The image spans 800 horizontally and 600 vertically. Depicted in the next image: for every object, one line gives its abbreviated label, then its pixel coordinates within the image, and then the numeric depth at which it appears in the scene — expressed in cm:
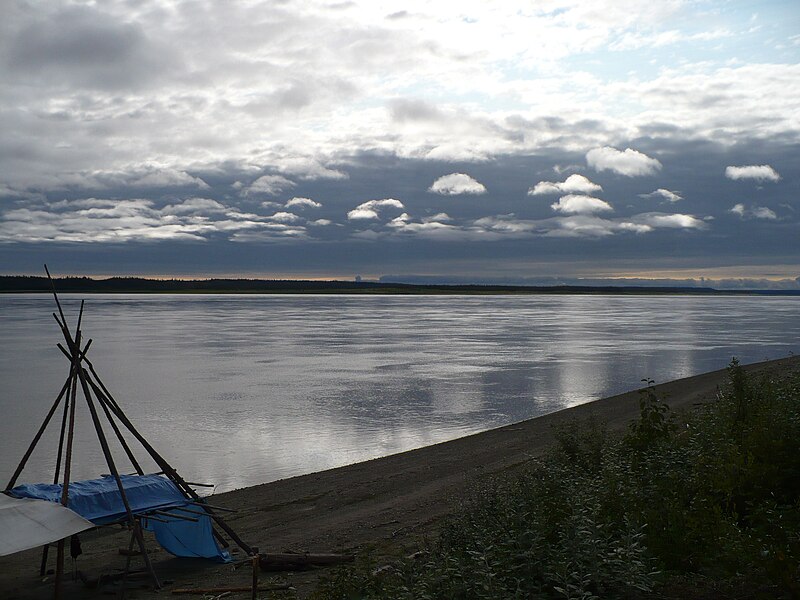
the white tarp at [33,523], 1052
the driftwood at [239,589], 1091
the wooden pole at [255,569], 998
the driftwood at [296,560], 1174
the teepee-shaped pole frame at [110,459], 1183
